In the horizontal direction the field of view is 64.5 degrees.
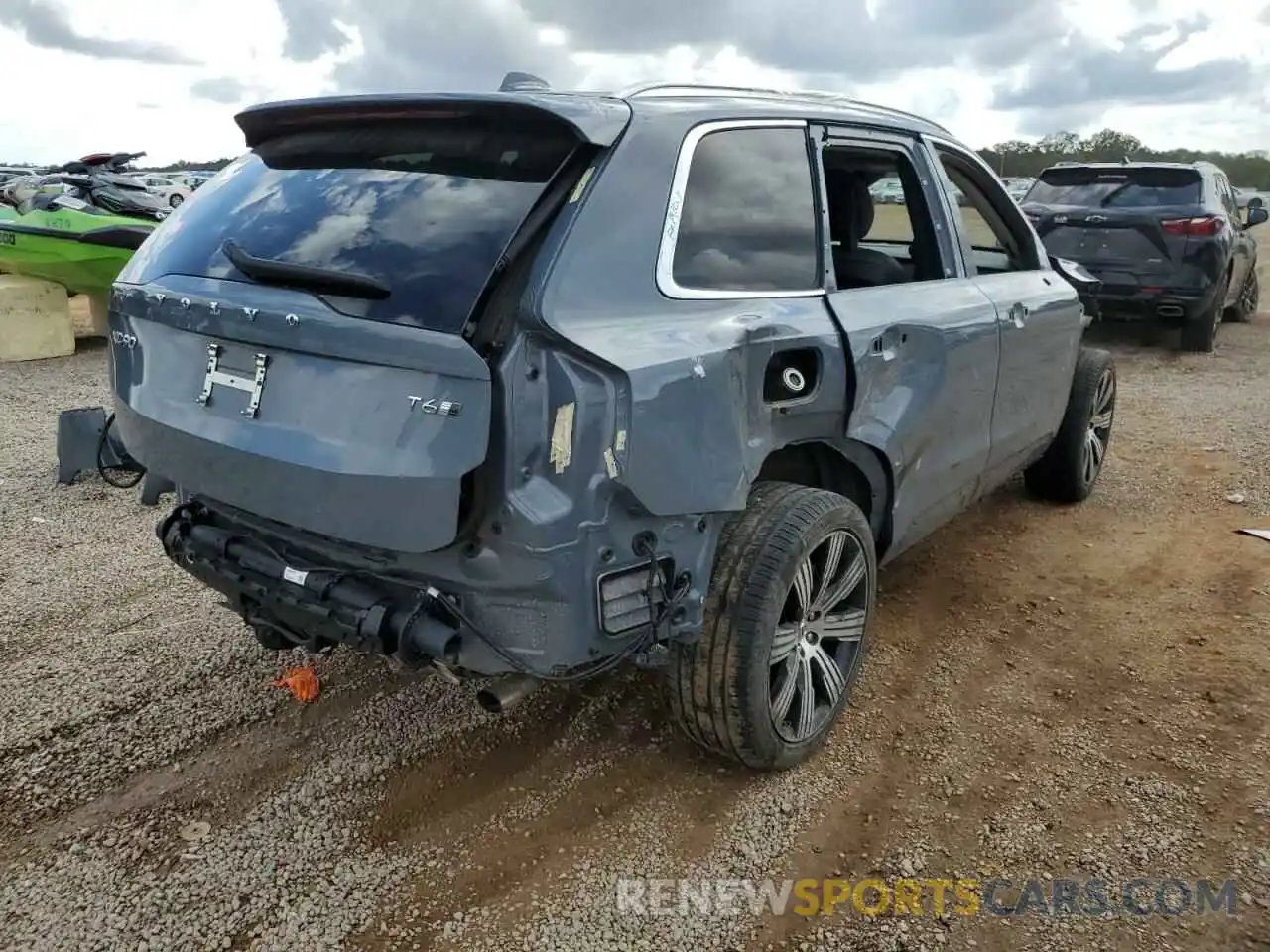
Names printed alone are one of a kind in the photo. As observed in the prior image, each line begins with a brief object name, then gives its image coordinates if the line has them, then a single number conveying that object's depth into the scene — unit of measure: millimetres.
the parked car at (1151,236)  9188
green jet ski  9102
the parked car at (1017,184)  22455
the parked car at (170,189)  15819
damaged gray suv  2199
